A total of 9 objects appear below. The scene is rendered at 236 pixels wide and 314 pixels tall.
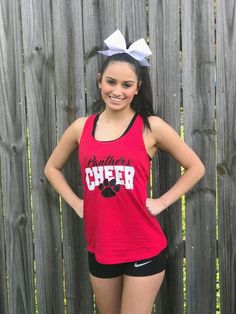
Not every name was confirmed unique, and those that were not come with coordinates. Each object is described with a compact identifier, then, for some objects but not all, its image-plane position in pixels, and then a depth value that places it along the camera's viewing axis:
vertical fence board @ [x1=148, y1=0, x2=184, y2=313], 2.33
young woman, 2.10
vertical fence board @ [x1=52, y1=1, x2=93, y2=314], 2.40
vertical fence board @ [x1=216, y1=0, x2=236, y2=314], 2.32
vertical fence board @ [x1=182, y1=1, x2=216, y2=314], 2.33
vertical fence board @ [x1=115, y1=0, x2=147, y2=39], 2.34
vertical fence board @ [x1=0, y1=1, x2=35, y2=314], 2.44
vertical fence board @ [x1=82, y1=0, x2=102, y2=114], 2.37
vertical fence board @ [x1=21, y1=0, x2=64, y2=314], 2.42
